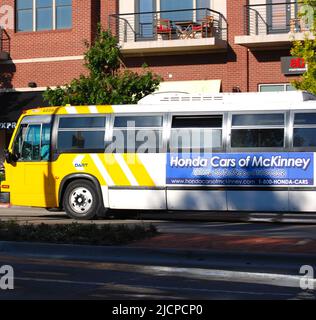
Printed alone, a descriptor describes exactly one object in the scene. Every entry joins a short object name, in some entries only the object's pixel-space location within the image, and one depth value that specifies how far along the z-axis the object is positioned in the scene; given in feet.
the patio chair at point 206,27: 83.76
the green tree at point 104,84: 71.51
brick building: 82.94
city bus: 49.98
